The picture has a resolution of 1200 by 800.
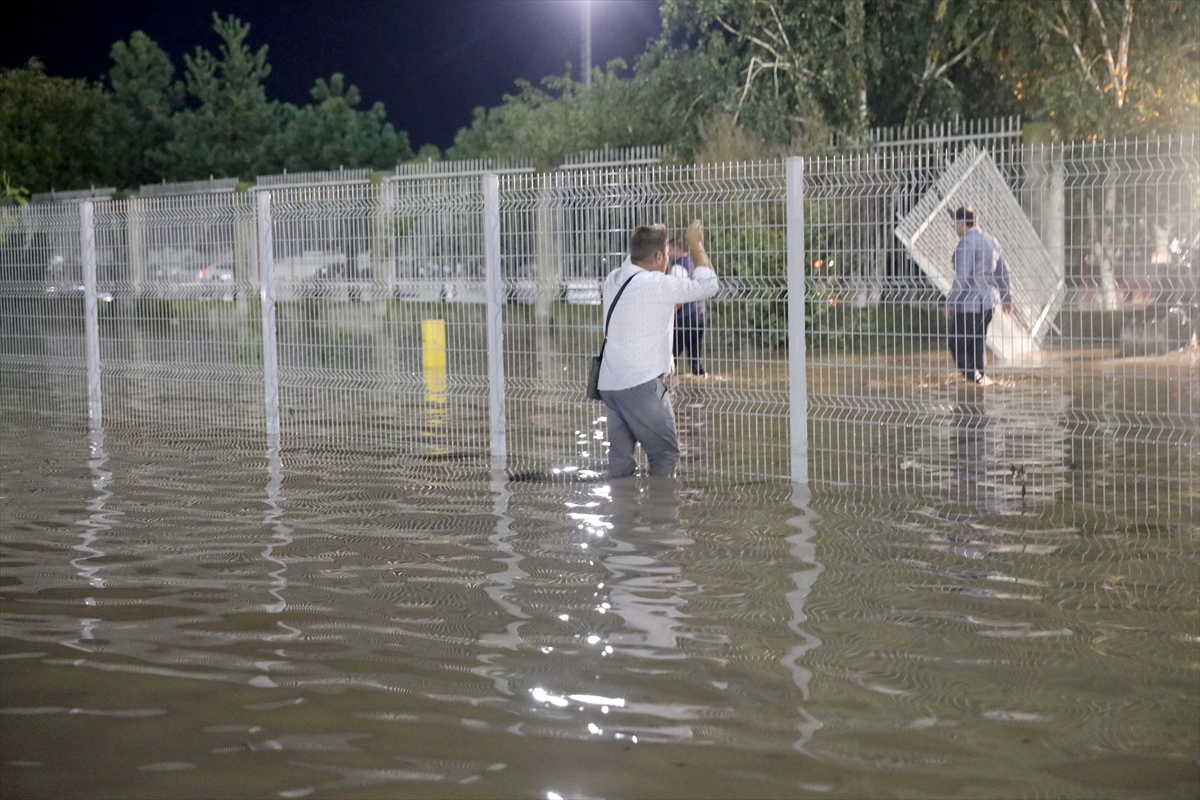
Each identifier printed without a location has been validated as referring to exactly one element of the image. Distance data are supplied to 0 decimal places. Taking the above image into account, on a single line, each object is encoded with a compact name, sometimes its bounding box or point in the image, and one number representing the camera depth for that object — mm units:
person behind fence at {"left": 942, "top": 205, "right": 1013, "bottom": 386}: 9547
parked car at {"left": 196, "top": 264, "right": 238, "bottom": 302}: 13844
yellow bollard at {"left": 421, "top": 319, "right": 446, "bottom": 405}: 12094
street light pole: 40500
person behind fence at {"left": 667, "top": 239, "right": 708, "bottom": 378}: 10781
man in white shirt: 8828
